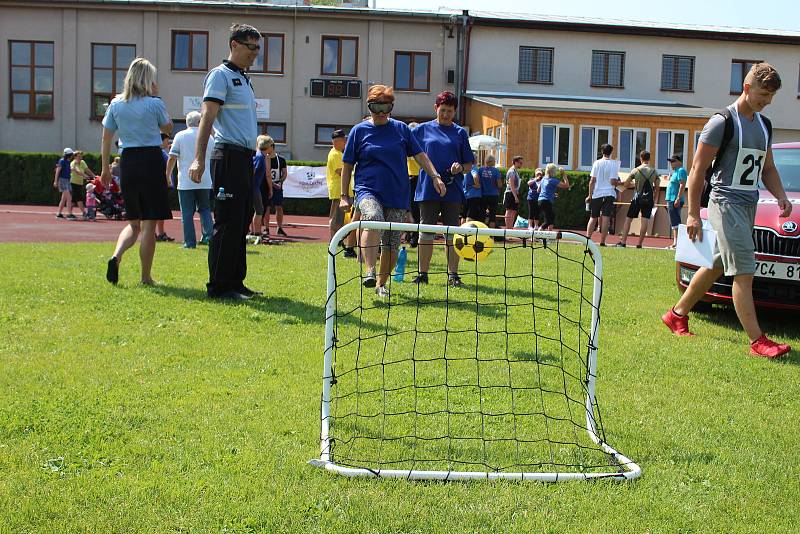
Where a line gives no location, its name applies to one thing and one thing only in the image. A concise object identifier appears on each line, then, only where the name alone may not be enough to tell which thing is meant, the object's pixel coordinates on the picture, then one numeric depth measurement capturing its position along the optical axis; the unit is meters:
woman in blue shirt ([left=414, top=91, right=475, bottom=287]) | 8.83
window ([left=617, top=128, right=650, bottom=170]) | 31.74
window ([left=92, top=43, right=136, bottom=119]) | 35.38
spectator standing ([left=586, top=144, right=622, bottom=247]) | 16.48
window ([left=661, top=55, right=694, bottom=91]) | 37.22
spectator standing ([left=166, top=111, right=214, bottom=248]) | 12.52
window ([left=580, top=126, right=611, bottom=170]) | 31.56
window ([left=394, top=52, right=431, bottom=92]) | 35.94
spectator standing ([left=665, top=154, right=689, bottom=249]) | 16.97
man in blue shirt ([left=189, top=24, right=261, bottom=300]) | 7.31
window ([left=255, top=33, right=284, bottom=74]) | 35.59
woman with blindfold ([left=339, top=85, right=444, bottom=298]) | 7.69
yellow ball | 5.27
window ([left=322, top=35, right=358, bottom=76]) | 35.75
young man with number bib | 6.36
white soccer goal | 3.77
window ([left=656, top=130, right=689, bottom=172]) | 31.94
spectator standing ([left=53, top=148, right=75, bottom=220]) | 21.84
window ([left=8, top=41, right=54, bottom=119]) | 35.28
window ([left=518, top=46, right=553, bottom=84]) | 36.41
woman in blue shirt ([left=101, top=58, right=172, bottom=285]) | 8.08
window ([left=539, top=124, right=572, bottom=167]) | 31.12
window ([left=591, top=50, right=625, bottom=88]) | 36.78
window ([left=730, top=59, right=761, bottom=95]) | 37.59
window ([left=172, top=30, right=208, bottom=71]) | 35.47
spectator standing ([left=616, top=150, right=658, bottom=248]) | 17.67
